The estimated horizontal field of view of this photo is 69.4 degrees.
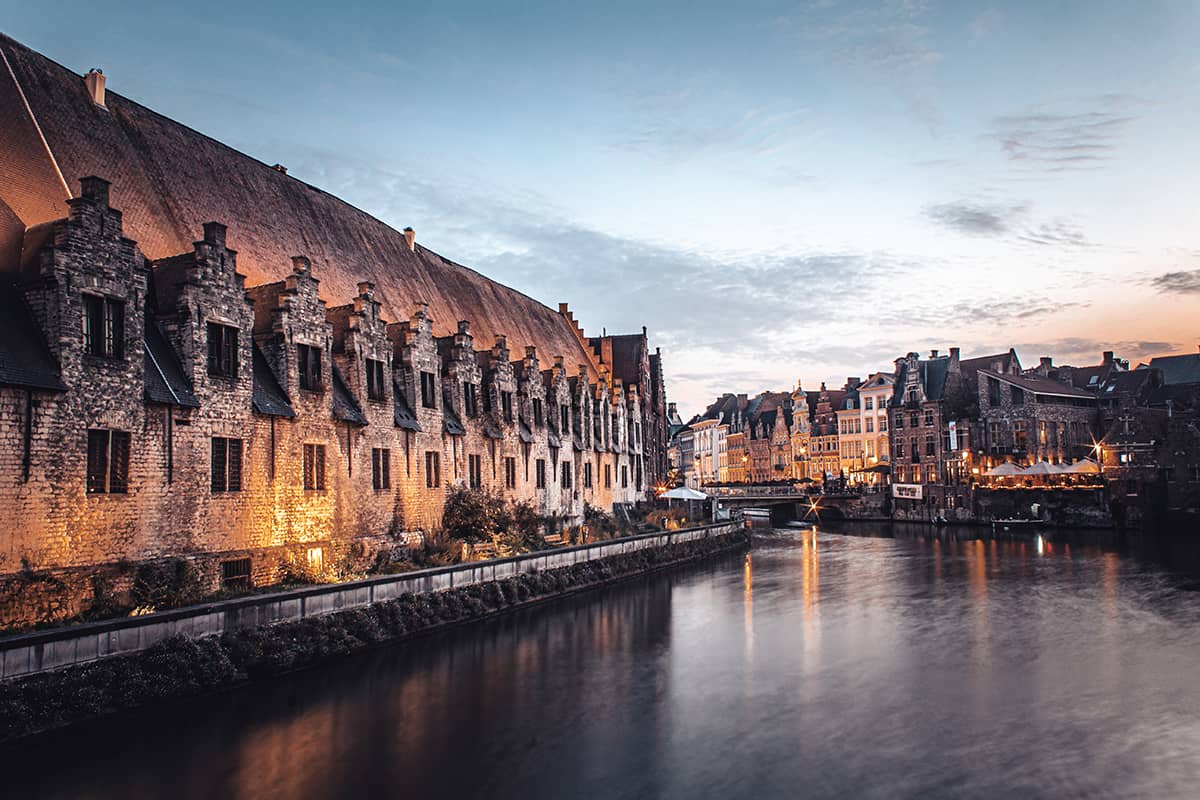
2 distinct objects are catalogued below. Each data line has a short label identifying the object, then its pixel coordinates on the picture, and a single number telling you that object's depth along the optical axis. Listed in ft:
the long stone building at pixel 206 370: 57.36
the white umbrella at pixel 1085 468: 200.85
